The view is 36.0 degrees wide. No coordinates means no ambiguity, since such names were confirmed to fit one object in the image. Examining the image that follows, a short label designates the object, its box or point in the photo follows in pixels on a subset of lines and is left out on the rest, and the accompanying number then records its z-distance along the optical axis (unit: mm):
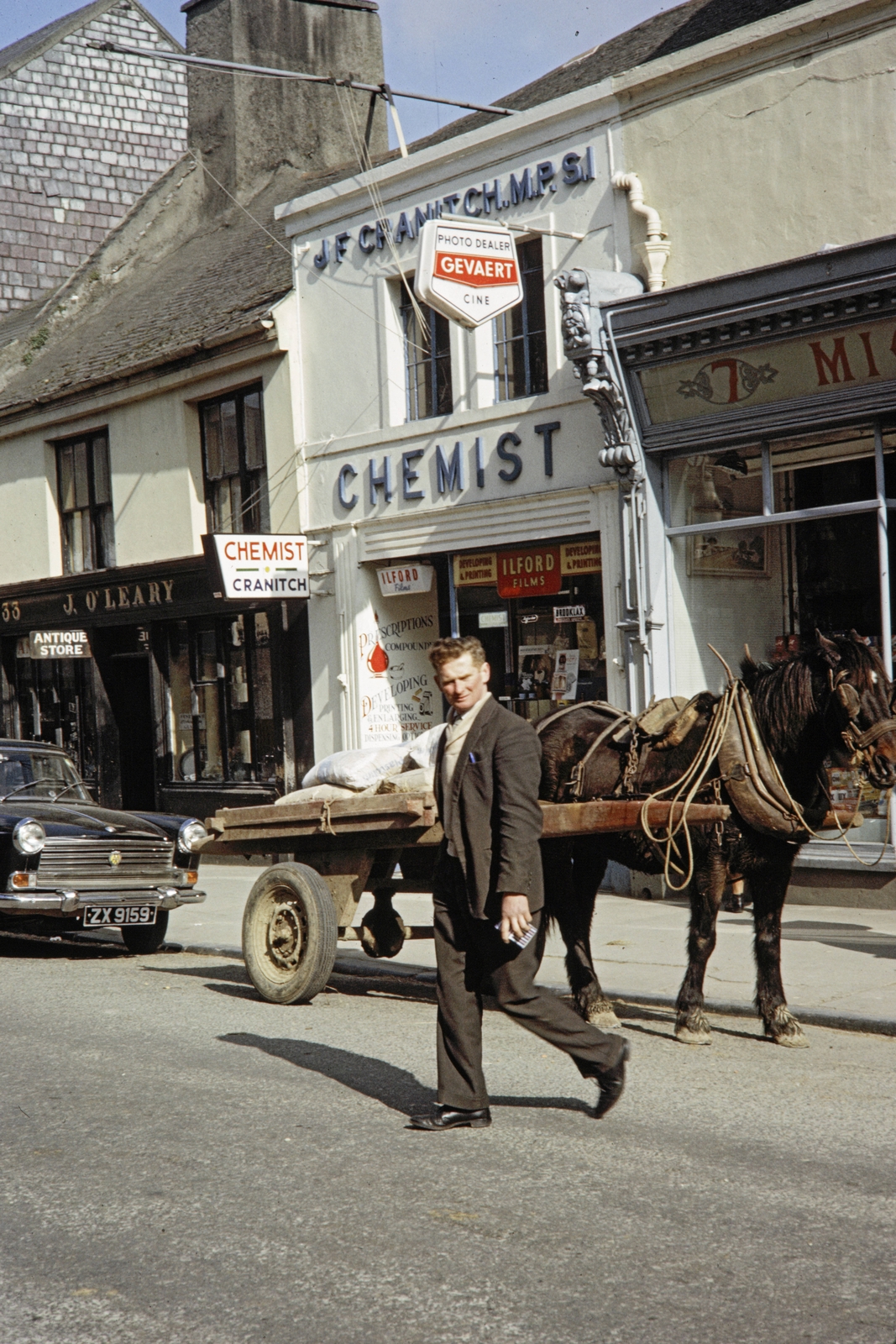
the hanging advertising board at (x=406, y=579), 15805
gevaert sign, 13062
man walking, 5492
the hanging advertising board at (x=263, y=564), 16047
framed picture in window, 12727
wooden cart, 7977
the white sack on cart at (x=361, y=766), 8602
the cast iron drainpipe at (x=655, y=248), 12906
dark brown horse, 6758
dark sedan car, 10648
